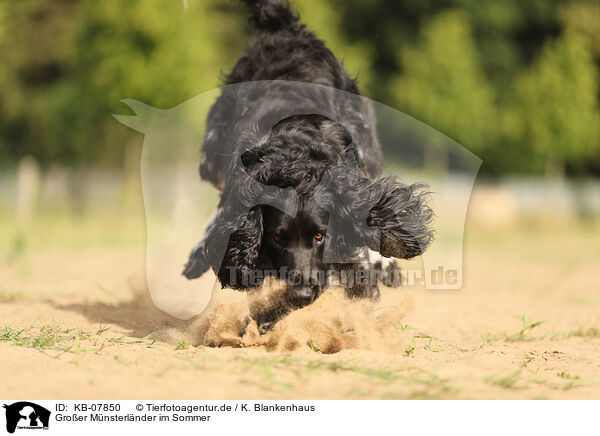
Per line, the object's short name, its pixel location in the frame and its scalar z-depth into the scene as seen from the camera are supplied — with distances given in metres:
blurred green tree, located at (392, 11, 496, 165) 17.25
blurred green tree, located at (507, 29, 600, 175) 20.33
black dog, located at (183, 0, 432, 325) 4.24
